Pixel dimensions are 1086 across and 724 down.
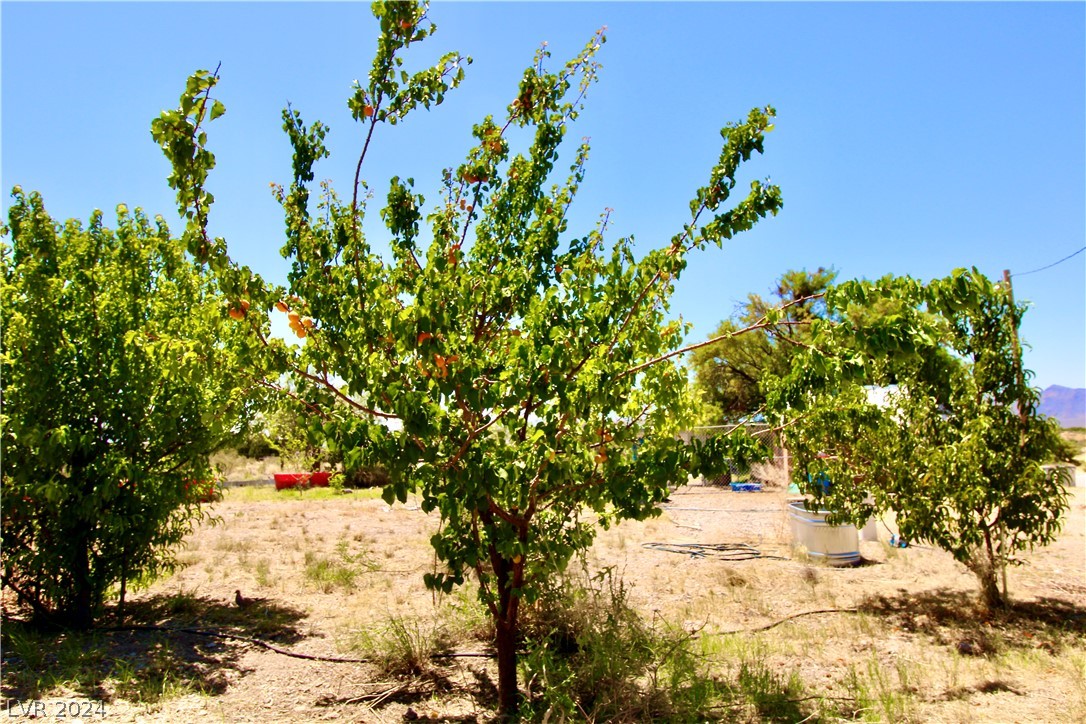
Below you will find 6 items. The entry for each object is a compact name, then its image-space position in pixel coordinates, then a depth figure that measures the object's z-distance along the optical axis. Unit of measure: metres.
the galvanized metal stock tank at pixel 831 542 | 8.36
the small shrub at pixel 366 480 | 19.86
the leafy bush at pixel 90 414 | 5.09
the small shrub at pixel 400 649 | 4.52
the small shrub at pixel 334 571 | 7.13
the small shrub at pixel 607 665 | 3.86
